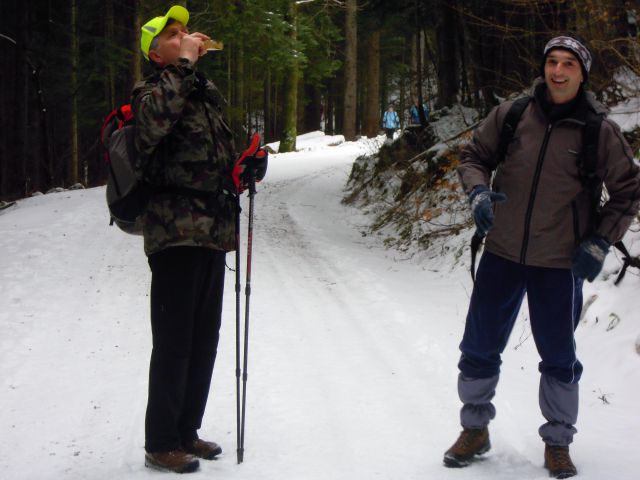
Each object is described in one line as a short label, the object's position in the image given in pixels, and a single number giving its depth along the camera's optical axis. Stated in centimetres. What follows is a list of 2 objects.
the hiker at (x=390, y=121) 2491
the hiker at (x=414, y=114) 1456
